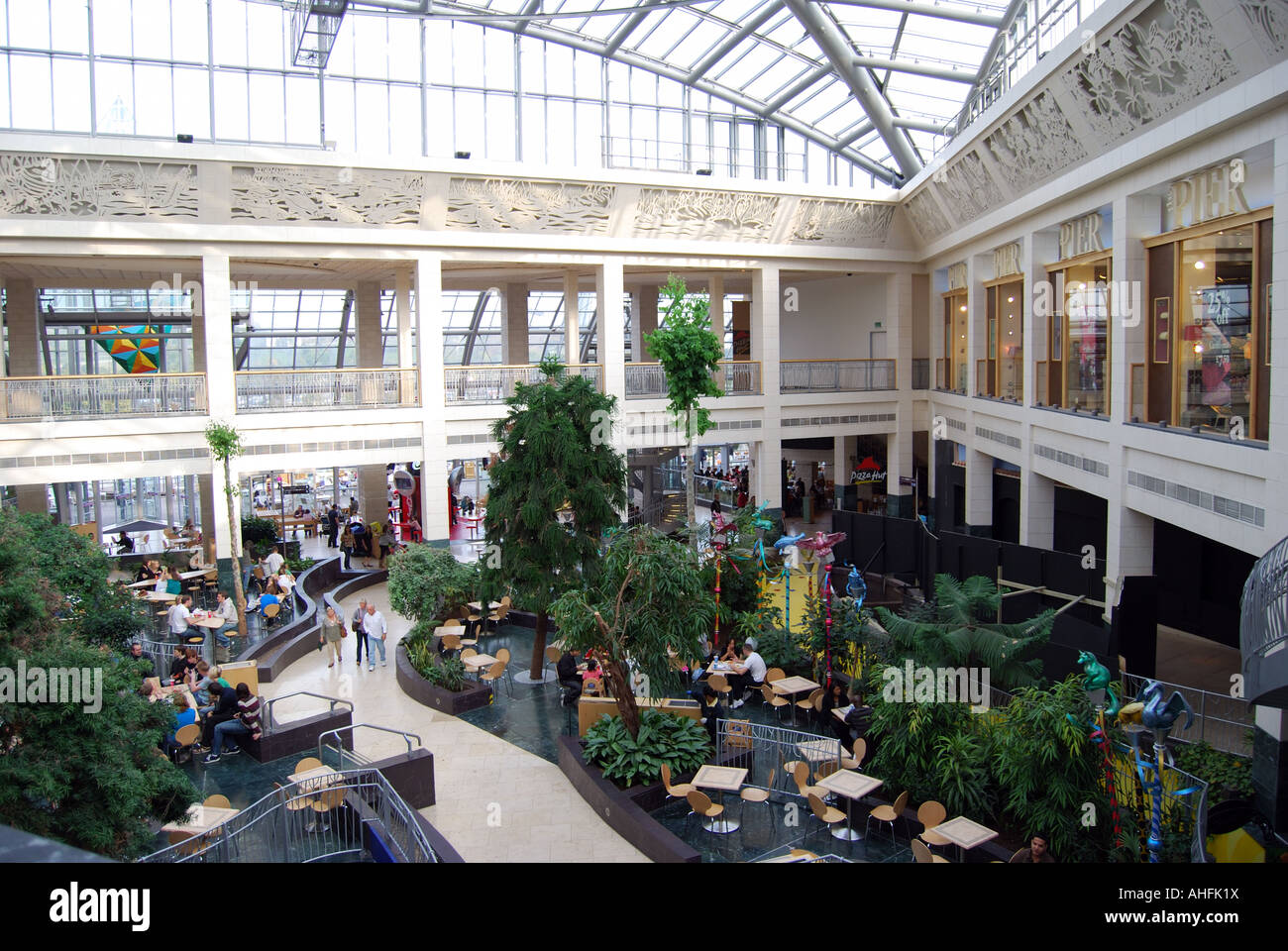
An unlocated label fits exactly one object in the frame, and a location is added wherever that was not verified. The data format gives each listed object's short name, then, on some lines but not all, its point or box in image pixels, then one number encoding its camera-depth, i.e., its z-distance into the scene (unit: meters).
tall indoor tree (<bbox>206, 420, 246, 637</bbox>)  18.47
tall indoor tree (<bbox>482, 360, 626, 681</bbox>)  14.78
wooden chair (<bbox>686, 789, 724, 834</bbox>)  10.01
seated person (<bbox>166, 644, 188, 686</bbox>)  13.98
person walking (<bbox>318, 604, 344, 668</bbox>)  16.91
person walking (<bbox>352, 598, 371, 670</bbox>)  16.91
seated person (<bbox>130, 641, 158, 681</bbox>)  12.76
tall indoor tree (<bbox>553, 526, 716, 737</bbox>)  11.51
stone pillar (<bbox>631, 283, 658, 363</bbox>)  32.38
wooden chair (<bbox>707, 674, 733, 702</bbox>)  13.73
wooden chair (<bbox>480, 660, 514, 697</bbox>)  14.84
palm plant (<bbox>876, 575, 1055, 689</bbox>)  11.27
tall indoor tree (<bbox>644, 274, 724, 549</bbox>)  17.05
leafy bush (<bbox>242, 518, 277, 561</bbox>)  24.56
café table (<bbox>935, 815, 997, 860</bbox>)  8.64
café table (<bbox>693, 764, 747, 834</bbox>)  10.26
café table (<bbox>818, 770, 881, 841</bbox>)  9.66
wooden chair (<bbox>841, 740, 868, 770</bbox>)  10.72
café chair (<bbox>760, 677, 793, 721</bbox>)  13.40
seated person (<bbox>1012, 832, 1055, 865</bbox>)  8.05
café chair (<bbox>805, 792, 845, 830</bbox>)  9.72
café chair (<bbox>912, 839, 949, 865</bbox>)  8.36
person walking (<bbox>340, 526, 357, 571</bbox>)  25.75
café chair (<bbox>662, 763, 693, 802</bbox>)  10.39
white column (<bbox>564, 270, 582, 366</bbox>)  25.30
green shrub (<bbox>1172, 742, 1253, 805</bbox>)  9.45
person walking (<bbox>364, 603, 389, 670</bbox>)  16.58
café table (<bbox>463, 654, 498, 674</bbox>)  15.12
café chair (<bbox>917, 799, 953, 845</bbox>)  9.20
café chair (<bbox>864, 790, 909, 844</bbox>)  9.61
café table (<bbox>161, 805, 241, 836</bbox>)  9.05
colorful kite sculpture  26.23
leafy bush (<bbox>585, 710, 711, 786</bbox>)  11.13
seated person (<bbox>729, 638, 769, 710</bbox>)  13.86
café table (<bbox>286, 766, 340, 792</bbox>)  10.07
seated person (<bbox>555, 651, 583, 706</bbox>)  14.62
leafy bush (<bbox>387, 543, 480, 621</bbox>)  17.38
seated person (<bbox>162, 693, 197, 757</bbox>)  12.09
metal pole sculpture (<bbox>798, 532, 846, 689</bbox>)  15.54
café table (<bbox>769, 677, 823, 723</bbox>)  13.06
